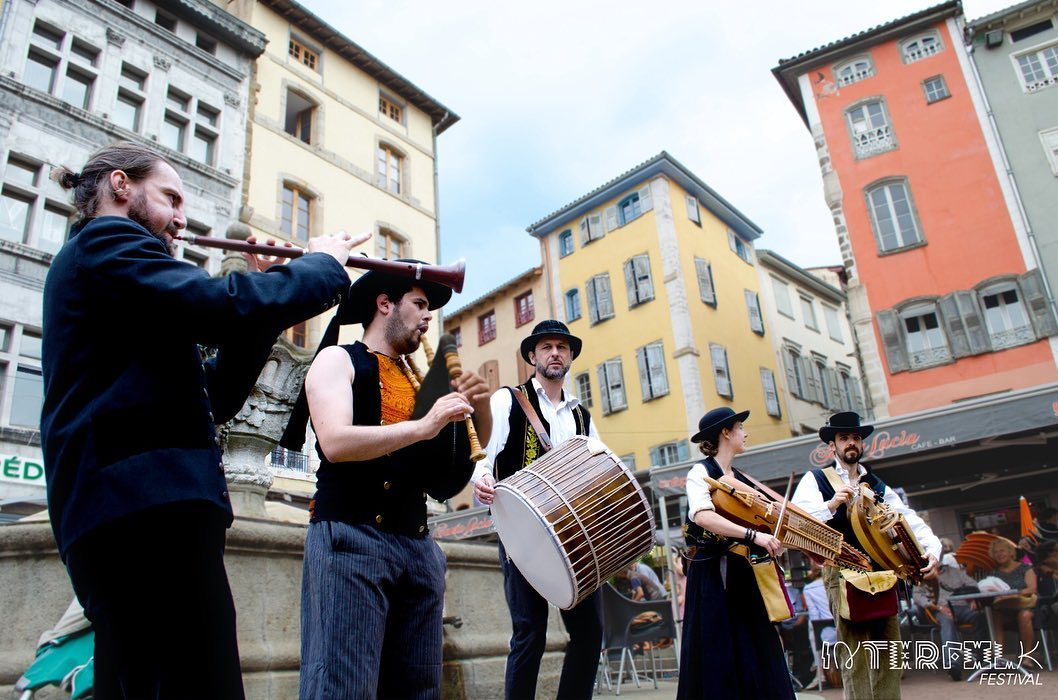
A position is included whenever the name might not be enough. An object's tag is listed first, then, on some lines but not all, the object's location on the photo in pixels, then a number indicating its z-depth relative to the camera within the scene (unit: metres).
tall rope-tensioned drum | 3.26
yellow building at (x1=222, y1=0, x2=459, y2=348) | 22.00
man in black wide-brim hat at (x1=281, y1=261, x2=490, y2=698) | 2.26
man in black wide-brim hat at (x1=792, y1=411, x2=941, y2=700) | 4.39
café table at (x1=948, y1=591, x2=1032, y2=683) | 8.16
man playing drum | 3.48
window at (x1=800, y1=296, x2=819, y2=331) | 34.31
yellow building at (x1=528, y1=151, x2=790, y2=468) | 26.50
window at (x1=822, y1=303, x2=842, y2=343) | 35.47
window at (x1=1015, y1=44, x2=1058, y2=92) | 20.72
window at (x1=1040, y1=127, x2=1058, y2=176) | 19.89
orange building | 19.73
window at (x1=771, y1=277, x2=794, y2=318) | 32.91
